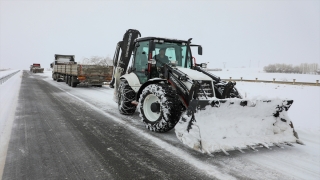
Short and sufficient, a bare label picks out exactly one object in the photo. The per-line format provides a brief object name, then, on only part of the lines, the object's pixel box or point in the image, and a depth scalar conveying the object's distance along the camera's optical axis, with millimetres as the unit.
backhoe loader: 4148
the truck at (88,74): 15805
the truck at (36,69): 50956
